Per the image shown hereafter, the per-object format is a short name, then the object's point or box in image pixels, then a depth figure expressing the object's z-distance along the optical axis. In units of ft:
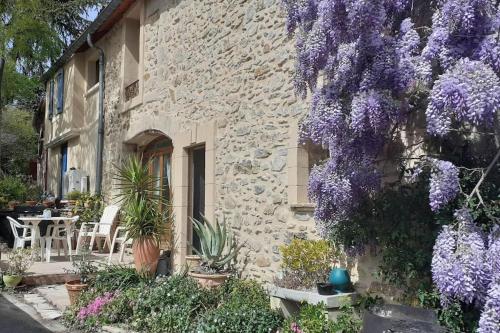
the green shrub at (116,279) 20.92
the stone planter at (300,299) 14.19
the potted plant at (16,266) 24.07
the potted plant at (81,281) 20.51
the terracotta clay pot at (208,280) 19.40
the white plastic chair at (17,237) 29.32
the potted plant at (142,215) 23.98
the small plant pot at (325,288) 14.47
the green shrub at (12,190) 45.37
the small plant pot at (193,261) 21.42
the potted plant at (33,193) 48.00
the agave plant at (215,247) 20.58
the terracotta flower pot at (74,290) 20.48
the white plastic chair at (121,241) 26.43
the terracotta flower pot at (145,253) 23.85
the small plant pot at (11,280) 24.02
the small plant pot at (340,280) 14.64
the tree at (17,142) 66.69
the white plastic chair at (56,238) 29.66
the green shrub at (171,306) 17.21
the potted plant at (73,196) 37.99
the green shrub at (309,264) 15.85
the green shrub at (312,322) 13.70
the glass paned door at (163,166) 26.89
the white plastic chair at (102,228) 31.55
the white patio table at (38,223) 28.62
